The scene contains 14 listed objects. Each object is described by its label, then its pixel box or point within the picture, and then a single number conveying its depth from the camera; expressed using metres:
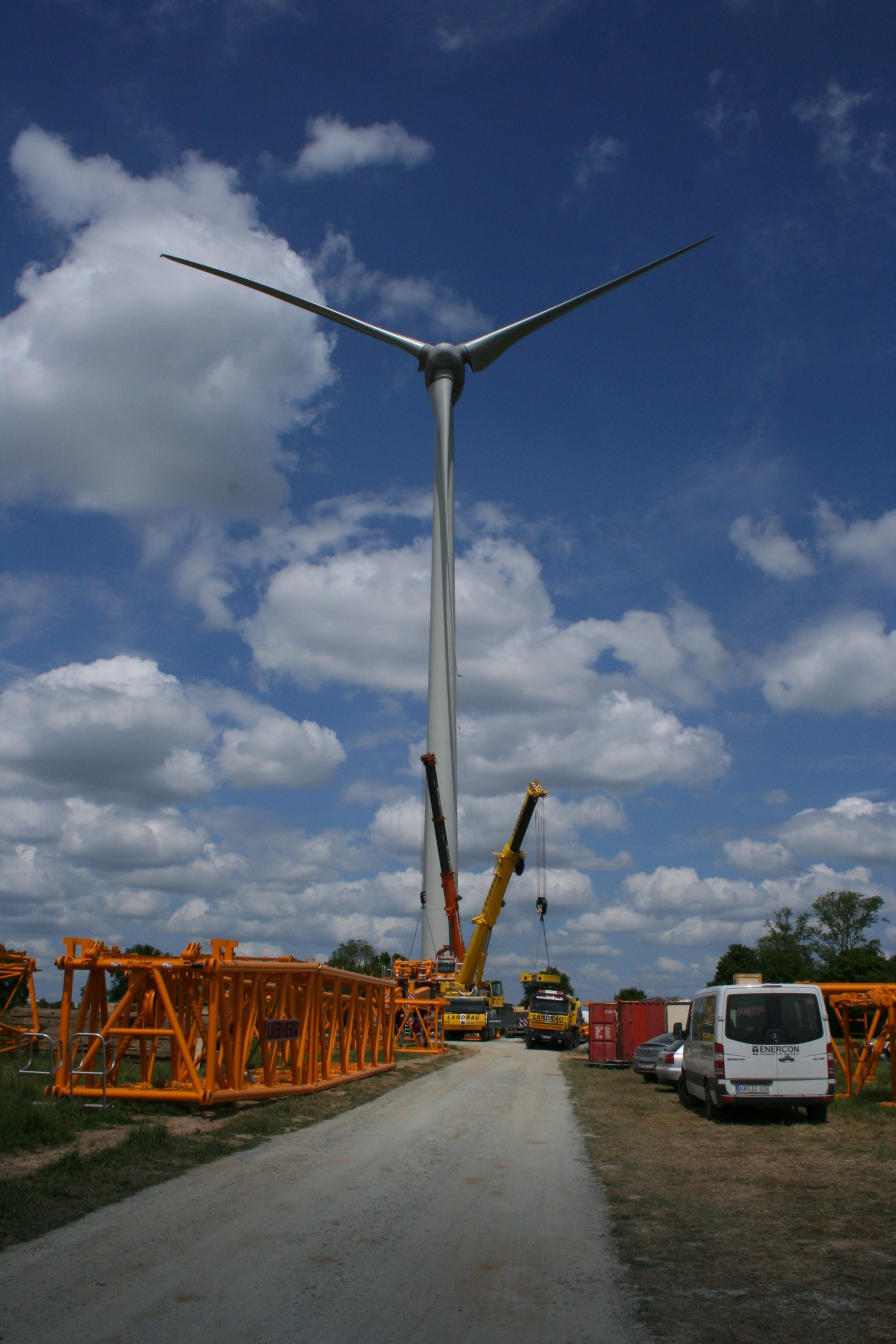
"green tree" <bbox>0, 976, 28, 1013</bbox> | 25.56
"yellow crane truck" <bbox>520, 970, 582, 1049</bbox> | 40.97
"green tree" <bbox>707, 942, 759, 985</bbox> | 96.81
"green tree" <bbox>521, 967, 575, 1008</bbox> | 45.94
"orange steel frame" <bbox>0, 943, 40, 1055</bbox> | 23.80
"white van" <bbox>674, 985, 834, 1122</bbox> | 15.51
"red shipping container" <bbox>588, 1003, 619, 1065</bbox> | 31.50
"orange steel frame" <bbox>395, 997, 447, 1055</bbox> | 35.41
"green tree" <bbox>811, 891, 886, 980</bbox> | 100.81
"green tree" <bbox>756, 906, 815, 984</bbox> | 89.06
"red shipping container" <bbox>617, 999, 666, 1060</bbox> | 31.83
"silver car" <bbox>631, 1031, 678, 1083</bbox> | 25.27
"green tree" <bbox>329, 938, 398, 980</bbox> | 110.64
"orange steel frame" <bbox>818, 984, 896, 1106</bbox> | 18.31
